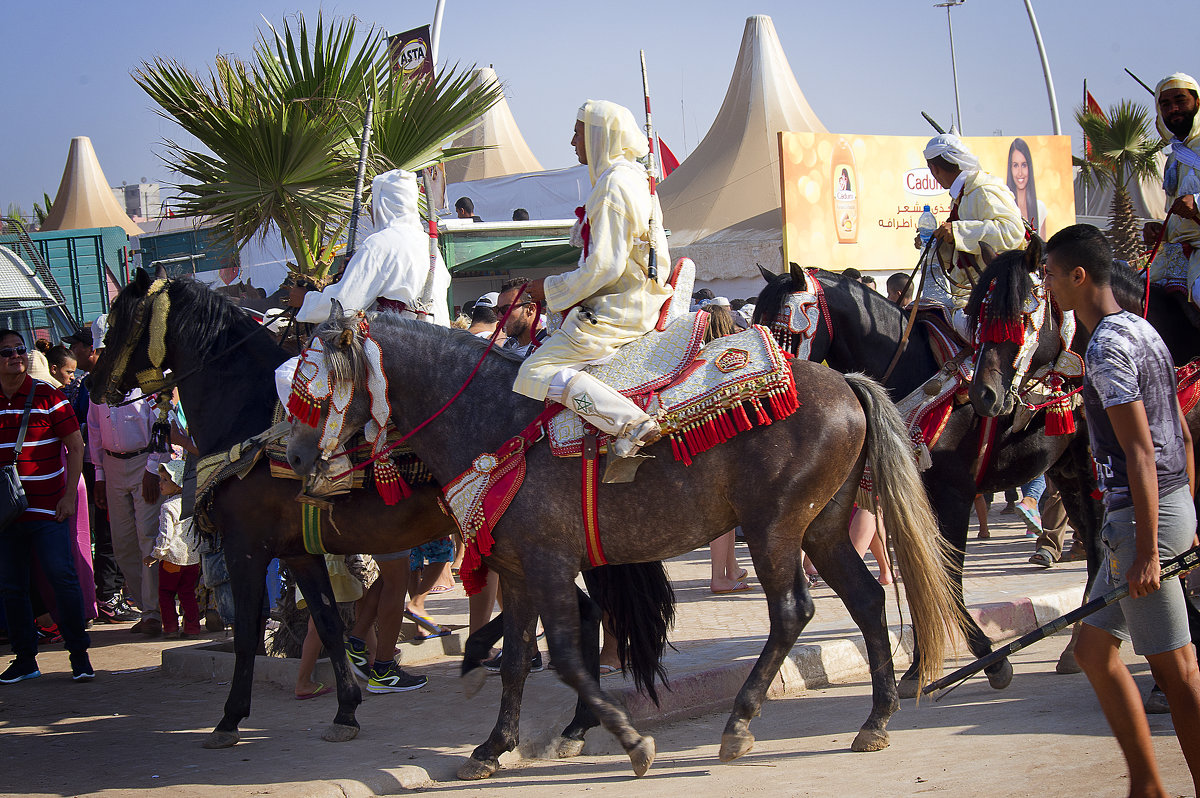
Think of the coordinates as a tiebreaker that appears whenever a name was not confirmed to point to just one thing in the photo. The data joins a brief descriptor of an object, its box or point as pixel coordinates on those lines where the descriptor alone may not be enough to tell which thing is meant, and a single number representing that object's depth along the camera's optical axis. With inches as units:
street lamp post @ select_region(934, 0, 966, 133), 1509.6
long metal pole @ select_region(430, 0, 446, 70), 624.0
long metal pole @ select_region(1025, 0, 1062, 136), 948.6
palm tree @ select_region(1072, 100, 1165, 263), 847.7
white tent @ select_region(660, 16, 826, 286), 833.5
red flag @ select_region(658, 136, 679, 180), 1021.2
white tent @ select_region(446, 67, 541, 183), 1184.8
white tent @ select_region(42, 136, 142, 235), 1298.0
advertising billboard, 780.6
